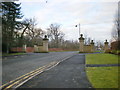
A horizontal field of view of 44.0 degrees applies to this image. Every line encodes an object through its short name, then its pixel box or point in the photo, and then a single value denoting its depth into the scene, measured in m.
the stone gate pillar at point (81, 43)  29.82
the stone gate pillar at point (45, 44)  35.22
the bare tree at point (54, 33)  72.31
